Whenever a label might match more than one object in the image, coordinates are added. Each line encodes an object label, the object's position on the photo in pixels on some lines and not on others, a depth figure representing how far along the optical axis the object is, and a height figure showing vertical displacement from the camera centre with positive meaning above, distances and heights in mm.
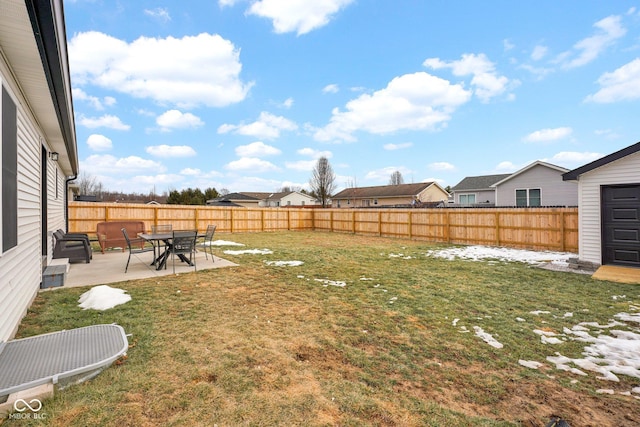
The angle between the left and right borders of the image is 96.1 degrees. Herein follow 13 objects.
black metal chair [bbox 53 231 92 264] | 7094 -814
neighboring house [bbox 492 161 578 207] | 16953 +1403
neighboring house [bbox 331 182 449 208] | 33688 +2236
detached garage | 6535 +30
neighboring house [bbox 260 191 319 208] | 45000 +2352
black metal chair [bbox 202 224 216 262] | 7762 -466
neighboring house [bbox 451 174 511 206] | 23719 +1773
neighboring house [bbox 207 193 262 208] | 42438 +2341
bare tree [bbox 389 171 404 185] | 60531 +7235
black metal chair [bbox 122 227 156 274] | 6234 -669
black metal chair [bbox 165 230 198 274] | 6355 -631
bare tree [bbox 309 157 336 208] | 36847 +4435
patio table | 6406 -734
